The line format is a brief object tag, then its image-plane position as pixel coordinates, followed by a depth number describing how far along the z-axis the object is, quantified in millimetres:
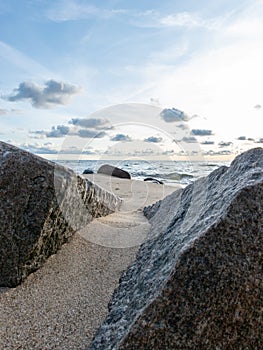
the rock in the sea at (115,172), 12672
